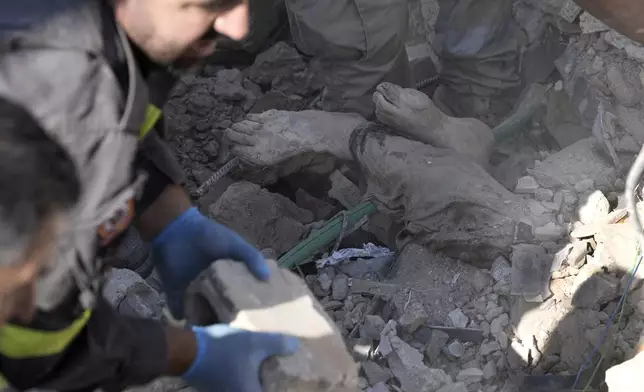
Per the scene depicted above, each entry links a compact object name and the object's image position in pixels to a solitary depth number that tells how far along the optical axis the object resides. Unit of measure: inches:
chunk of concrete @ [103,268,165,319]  109.5
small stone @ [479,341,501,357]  99.1
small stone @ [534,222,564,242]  104.8
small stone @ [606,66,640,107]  113.5
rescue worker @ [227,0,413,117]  140.2
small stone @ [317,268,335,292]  117.1
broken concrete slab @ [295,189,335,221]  141.0
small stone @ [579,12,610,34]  121.6
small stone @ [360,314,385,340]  104.7
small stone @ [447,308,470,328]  103.6
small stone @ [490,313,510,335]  100.9
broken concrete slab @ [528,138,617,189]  111.6
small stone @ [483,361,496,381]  96.4
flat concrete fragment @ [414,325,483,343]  101.6
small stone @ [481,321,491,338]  101.6
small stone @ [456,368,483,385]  96.3
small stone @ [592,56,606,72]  119.3
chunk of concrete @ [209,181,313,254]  130.4
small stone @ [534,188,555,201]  111.6
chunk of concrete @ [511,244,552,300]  98.8
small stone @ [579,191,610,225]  103.7
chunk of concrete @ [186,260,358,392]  71.8
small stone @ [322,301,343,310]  112.9
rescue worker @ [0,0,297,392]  46.0
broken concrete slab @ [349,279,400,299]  110.6
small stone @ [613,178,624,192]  109.0
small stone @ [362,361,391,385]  97.9
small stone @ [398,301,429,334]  103.5
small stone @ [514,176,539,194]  114.1
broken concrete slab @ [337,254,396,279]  120.6
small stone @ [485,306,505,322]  103.0
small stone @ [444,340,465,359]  100.3
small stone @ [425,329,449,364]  100.9
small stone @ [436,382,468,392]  93.1
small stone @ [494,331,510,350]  98.5
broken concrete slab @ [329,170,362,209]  135.7
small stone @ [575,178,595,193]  109.7
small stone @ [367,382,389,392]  96.2
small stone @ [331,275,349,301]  114.3
